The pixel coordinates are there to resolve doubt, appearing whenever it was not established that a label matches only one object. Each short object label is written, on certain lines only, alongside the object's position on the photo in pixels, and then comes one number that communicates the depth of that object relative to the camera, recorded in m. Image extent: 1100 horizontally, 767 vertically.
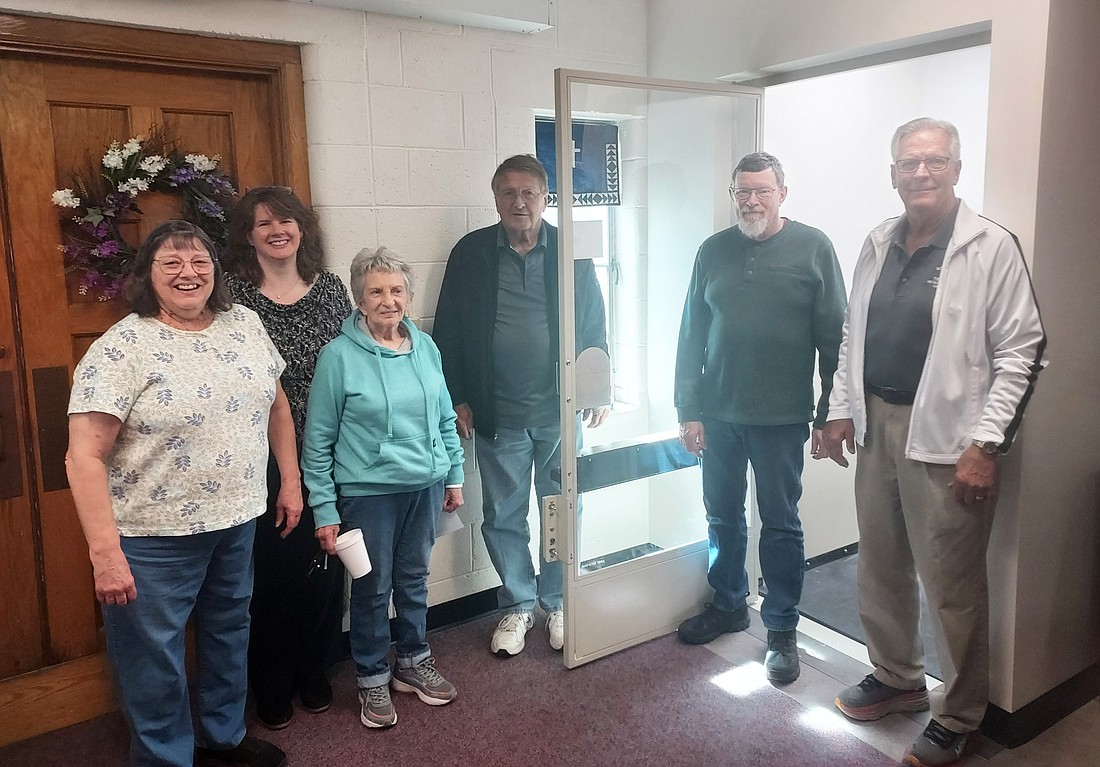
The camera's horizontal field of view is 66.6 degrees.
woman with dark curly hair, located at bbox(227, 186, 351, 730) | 2.35
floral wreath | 2.26
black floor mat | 2.97
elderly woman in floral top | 1.83
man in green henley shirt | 2.57
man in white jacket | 2.03
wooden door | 2.23
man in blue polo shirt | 2.69
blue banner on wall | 2.60
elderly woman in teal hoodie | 2.28
